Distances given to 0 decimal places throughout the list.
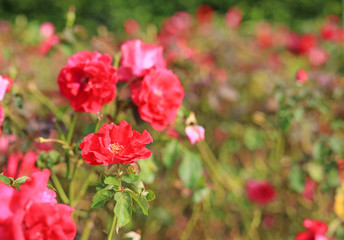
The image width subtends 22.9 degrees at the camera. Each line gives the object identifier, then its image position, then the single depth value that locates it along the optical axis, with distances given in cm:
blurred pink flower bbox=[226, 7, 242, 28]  376
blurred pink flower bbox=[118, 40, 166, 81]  105
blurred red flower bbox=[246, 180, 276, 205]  140
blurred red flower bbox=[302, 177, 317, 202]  144
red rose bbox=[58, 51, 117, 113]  101
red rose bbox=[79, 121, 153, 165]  92
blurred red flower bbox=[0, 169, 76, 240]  85
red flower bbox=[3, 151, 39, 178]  109
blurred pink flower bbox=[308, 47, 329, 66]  317
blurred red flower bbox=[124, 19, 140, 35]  320
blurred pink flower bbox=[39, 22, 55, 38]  193
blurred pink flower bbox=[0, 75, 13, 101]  102
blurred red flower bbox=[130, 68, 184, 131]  103
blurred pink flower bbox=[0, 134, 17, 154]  122
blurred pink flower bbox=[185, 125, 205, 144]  107
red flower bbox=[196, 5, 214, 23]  400
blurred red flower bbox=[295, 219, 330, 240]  112
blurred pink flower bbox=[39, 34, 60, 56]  125
